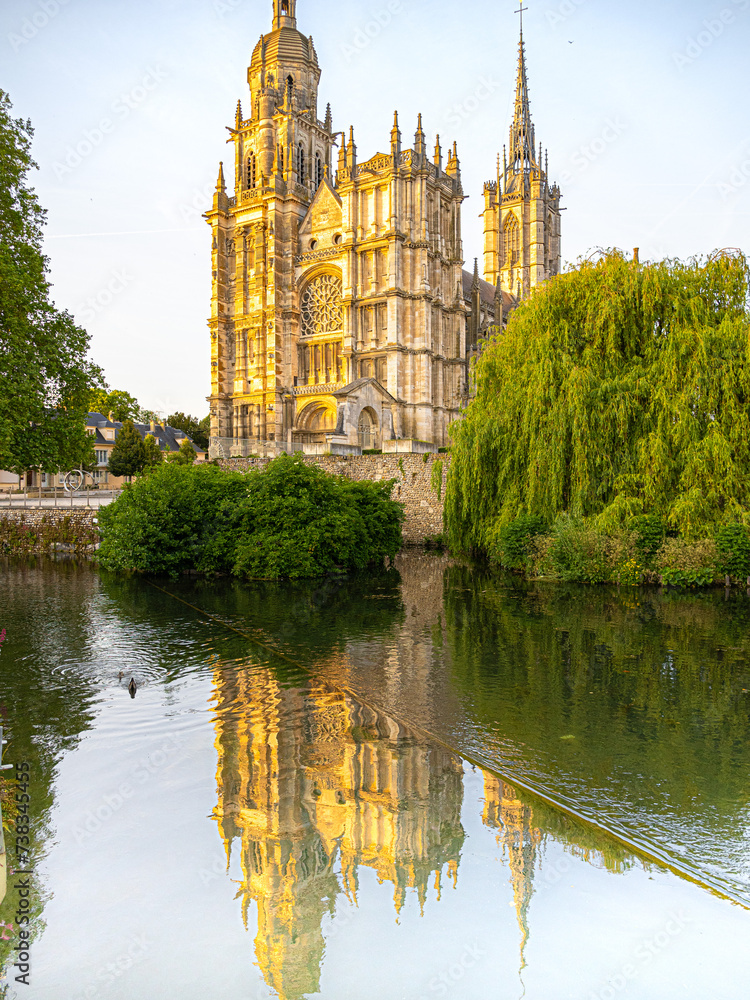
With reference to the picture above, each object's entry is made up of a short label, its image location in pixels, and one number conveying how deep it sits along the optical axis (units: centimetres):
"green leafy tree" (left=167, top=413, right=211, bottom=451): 6512
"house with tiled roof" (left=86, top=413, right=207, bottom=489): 5655
